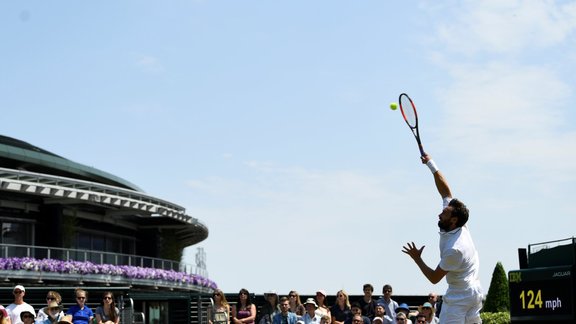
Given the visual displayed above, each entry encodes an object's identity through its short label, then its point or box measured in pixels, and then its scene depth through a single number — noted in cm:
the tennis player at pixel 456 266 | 958
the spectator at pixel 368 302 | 1833
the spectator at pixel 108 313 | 1664
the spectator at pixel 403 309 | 1778
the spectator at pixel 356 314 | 1677
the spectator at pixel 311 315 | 1747
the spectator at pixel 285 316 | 1725
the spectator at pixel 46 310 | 1638
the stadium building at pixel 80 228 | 4012
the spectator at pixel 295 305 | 1827
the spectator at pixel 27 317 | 1585
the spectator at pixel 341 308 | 1781
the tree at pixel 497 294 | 3086
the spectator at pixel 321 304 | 1769
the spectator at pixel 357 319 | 1645
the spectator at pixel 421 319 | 1606
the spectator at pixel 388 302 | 1817
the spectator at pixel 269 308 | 1811
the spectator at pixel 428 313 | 1622
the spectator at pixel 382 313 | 1732
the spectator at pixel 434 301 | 1831
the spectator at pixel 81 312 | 1623
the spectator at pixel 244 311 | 1830
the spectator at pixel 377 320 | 1688
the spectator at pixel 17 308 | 1622
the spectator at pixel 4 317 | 1398
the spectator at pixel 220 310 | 1772
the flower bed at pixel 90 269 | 3853
